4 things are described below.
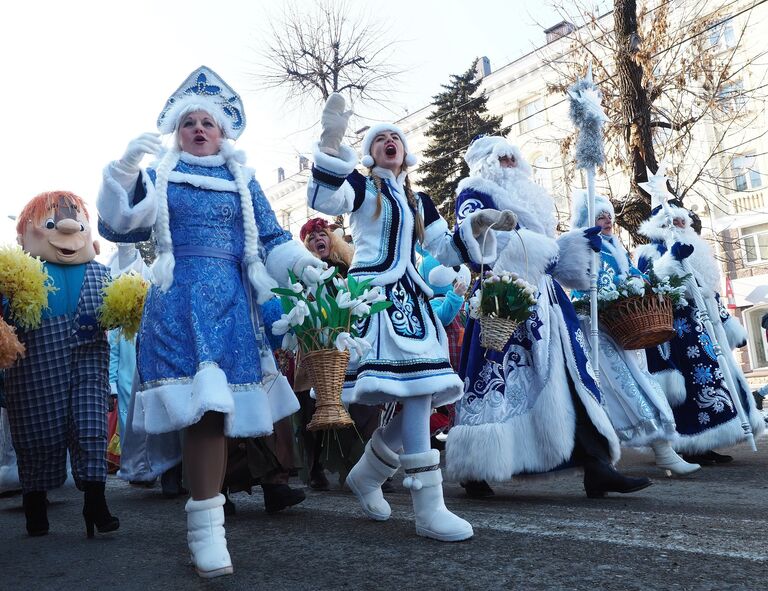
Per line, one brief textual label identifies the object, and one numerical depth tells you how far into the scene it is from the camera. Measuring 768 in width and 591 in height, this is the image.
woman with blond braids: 3.59
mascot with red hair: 4.25
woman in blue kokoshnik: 3.09
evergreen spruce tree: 24.19
